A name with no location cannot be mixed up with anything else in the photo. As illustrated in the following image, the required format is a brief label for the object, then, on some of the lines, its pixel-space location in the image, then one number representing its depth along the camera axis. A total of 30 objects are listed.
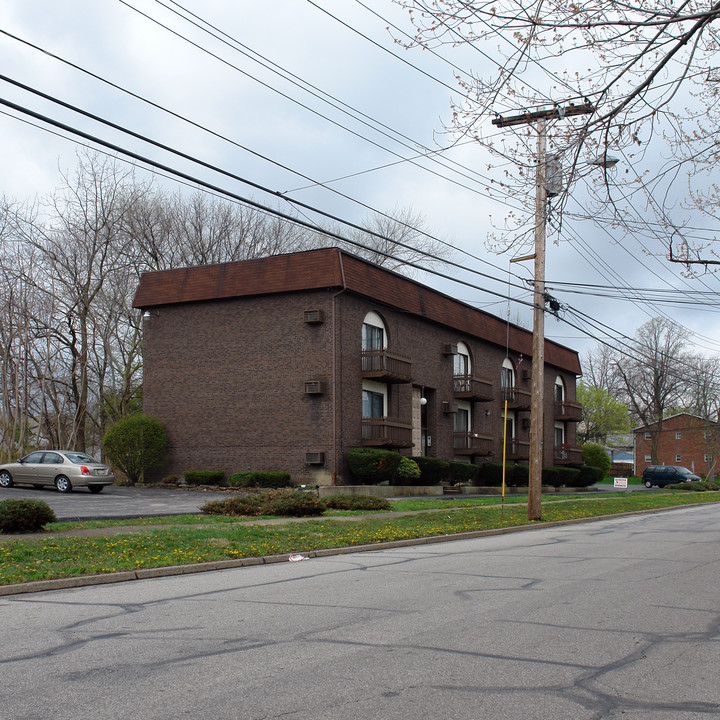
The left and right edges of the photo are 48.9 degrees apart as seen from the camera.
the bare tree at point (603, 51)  8.99
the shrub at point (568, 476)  47.19
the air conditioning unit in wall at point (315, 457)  29.91
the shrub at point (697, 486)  50.09
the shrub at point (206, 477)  31.61
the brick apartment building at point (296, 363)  30.62
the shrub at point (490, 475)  39.66
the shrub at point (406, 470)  31.45
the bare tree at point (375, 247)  48.12
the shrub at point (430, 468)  33.56
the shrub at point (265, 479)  29.83
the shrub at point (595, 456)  63.47
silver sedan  27.17
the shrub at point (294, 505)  19.58
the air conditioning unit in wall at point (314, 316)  30.36
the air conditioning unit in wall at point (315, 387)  30.20
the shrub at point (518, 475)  41.68
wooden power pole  20.75
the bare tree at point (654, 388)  73.88
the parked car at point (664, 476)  58.81
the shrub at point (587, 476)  50.19
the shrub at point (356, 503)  22.02
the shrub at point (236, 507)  19.61
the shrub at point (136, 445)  32.88
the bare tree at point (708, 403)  66.69
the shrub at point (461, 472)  36.91
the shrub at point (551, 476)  45.66
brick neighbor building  87.69
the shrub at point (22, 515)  13.70
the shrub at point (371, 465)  30.03
